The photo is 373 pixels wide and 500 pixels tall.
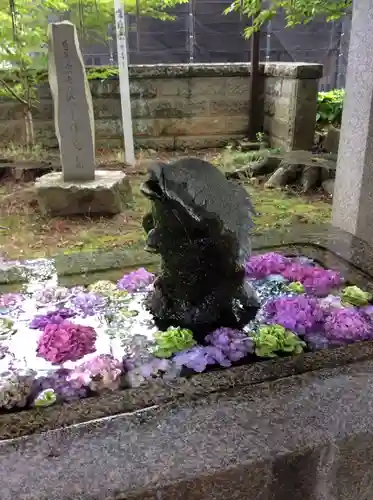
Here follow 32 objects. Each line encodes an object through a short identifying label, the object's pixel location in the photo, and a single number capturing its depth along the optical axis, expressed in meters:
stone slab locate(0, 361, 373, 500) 1.05
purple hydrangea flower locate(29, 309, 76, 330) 1.68
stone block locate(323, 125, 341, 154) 6.17
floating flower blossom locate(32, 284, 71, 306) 1.85
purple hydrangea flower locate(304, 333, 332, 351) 1.58
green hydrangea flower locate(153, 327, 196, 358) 1.53
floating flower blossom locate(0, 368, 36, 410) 1.30
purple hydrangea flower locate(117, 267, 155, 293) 1.95
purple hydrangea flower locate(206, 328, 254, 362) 1.52
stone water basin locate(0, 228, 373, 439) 1.32
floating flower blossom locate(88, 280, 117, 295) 1.92
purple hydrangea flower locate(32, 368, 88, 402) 1.34
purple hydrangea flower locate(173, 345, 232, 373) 1.46
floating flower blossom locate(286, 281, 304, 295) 1.92
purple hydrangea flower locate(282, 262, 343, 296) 1.95
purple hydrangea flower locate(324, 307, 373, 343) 1.60
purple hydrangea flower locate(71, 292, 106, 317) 1.78
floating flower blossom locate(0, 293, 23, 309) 1.82
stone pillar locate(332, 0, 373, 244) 2.70
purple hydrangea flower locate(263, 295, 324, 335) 1.67
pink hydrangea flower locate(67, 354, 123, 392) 1.38
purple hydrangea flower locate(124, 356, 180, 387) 1.41
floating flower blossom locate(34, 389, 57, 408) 1.30
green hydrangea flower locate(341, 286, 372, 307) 1.82
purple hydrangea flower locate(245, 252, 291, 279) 2.07
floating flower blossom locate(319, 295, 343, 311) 1.78
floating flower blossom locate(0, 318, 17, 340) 1.62
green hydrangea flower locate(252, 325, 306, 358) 1.53
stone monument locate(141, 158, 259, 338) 1.46
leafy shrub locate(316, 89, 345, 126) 6.65
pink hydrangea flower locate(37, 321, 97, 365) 1.51
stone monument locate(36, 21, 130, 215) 4.85
